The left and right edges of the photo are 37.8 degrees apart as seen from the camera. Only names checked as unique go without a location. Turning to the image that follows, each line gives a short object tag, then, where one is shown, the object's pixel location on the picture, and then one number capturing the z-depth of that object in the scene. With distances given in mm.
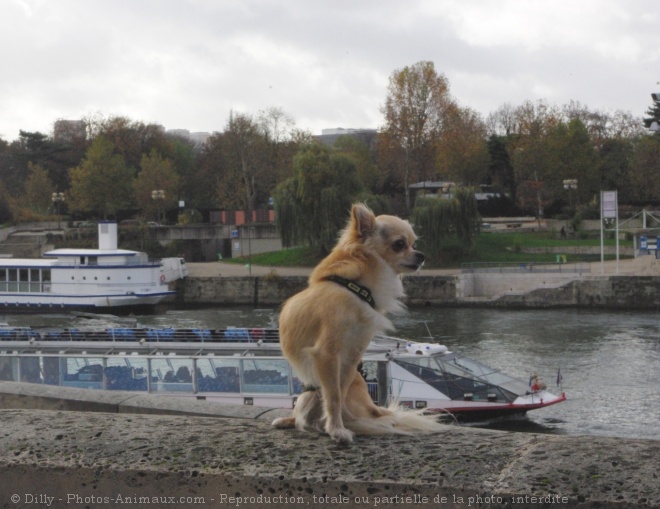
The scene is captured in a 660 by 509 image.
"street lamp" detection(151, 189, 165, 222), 73469
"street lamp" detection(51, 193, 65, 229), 74438
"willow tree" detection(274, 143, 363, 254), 56594
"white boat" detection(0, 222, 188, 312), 50250
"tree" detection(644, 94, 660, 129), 69500
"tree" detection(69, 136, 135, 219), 74562
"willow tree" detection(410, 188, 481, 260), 55750
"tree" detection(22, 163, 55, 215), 81312
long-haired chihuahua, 4328
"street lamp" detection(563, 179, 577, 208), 65638
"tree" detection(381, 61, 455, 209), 72062
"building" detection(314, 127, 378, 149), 107462
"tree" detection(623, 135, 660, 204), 68188
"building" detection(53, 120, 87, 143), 95431
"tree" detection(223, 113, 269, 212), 78375
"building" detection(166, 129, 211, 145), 158438
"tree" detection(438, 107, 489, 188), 72688
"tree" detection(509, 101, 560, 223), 71062
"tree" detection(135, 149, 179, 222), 77000
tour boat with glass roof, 20109
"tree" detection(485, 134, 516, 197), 79625
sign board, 52219
